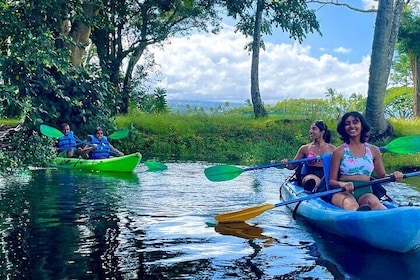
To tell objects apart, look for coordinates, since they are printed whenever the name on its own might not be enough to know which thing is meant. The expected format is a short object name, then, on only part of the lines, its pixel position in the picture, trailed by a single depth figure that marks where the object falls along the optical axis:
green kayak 12.89
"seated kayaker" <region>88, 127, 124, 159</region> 13.70
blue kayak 5.70
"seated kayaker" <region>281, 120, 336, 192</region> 8.54
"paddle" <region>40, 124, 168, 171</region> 10.52
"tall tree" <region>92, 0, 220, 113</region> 21.59
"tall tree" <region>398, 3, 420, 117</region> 20.94
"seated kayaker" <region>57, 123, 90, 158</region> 13.80
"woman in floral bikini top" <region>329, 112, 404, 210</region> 6.54
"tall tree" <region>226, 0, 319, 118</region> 20.86
